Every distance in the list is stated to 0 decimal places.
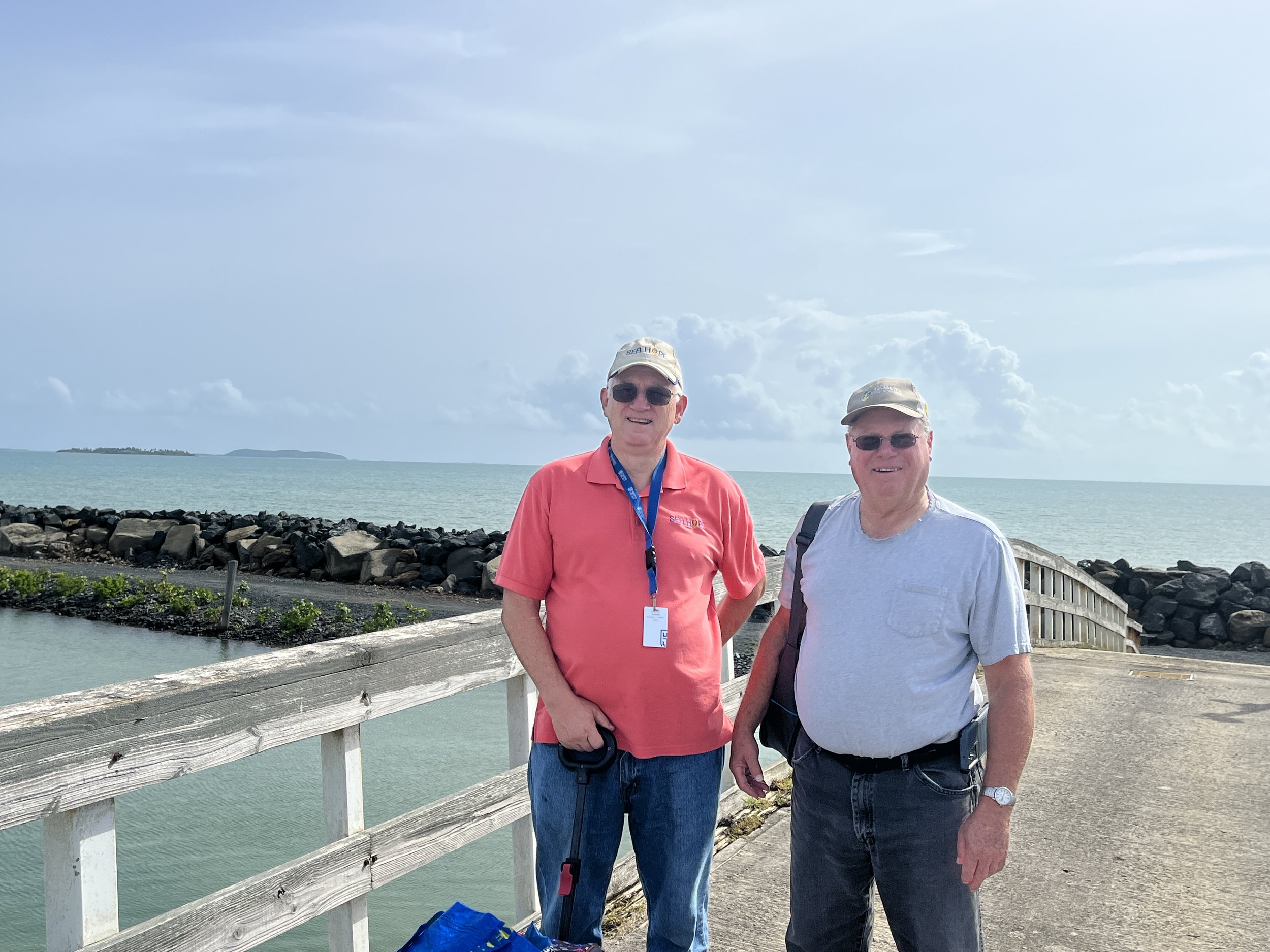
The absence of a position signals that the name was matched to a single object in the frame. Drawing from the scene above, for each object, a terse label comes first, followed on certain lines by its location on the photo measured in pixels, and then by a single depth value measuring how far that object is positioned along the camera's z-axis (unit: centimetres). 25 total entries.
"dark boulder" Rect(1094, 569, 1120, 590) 2264
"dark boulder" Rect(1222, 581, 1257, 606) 2014
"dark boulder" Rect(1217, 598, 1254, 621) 1988
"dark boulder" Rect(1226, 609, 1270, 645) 1892
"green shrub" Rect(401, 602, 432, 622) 1519
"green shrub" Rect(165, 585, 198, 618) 1500
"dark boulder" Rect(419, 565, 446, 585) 1950
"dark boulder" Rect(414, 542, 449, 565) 2022
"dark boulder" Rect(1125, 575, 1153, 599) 2198
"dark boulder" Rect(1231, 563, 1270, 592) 2141
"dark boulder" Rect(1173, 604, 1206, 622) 2034
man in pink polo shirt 249
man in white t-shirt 236
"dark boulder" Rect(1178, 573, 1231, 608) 2047
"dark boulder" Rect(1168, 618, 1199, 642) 2016
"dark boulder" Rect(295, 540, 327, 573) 2075
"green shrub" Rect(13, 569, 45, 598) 1666
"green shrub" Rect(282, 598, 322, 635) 1412
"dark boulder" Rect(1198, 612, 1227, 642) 1966
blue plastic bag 204
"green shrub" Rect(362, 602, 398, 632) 1408
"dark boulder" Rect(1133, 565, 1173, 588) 2241
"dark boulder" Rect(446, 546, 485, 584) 1922
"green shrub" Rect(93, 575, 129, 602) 1614
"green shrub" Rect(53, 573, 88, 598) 1634
